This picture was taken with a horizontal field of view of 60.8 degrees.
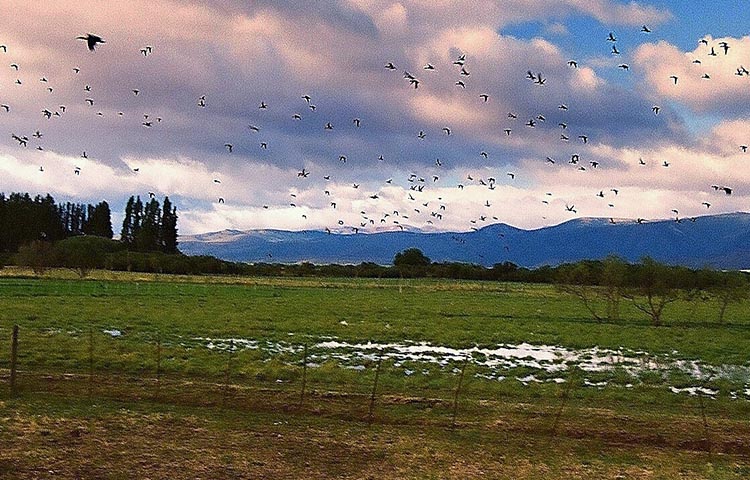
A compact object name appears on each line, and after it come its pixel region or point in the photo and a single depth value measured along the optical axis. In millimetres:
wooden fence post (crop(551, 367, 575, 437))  18906
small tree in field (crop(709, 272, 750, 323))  62750
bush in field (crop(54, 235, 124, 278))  99062
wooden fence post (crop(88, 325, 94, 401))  20828
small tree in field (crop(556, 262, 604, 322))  66250
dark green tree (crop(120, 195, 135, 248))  160750
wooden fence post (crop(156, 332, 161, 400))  21834
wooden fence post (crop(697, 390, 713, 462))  17069
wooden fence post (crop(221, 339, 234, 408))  20589
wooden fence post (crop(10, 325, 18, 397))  20203
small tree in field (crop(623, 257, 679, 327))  60750
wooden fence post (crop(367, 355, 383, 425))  19000
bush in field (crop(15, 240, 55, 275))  94812
